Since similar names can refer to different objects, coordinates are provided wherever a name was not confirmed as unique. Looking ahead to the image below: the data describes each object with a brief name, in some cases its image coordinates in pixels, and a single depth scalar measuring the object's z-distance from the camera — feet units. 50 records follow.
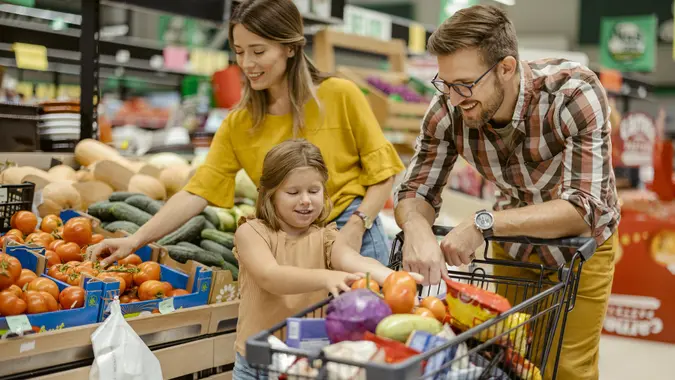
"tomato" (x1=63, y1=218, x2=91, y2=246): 10.11
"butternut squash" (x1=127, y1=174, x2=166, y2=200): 12.68
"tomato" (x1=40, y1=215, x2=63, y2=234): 10.69
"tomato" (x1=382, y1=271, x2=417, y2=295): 5.30
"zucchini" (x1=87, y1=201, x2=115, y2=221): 11.67
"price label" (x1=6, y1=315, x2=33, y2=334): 7.38
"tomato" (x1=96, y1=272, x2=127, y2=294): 8.59
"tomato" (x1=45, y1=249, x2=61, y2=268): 9.43
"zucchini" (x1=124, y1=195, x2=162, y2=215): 11.87
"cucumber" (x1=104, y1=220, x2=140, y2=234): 10.93
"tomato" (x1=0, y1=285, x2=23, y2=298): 7.95
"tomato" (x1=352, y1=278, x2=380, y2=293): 5.46
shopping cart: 4.28
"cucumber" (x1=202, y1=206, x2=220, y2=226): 11.88
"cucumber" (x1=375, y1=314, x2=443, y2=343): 4.85
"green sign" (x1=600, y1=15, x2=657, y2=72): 39.63
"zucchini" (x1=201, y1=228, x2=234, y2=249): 11.13
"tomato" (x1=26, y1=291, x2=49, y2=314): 7.93
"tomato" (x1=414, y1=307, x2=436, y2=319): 5.32
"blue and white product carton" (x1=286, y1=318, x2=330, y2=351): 4.84
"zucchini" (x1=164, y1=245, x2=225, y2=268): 10.43
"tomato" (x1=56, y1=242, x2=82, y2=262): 9.77
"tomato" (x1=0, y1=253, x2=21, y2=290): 8.11
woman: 8.14
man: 6.41
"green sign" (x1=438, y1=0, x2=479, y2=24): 28.32
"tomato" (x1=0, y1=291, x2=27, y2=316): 7.69
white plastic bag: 7.86
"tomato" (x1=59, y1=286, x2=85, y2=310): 8.22
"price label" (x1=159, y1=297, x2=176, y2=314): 8.76
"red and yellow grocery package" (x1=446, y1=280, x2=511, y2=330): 5.10
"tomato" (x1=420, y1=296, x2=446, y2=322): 5.43
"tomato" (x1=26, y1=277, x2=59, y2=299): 8.30
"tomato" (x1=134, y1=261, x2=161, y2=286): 9.26
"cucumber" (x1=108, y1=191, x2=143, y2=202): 12.08
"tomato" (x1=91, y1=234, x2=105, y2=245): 10.31
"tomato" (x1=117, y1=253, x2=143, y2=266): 9.55
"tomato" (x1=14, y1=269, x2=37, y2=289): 8.46
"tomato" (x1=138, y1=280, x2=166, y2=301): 9.01
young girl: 6.86
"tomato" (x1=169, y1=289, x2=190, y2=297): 9.24
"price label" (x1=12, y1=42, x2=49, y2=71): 15.11
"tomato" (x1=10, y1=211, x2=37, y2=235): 10.34
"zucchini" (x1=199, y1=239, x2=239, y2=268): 10.86
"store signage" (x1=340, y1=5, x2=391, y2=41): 25.35
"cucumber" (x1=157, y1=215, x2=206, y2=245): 11.19
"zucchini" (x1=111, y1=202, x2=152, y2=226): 11.35
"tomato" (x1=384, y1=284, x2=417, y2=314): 5.24
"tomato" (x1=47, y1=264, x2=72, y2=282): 8.95
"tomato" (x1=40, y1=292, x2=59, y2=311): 8.07
